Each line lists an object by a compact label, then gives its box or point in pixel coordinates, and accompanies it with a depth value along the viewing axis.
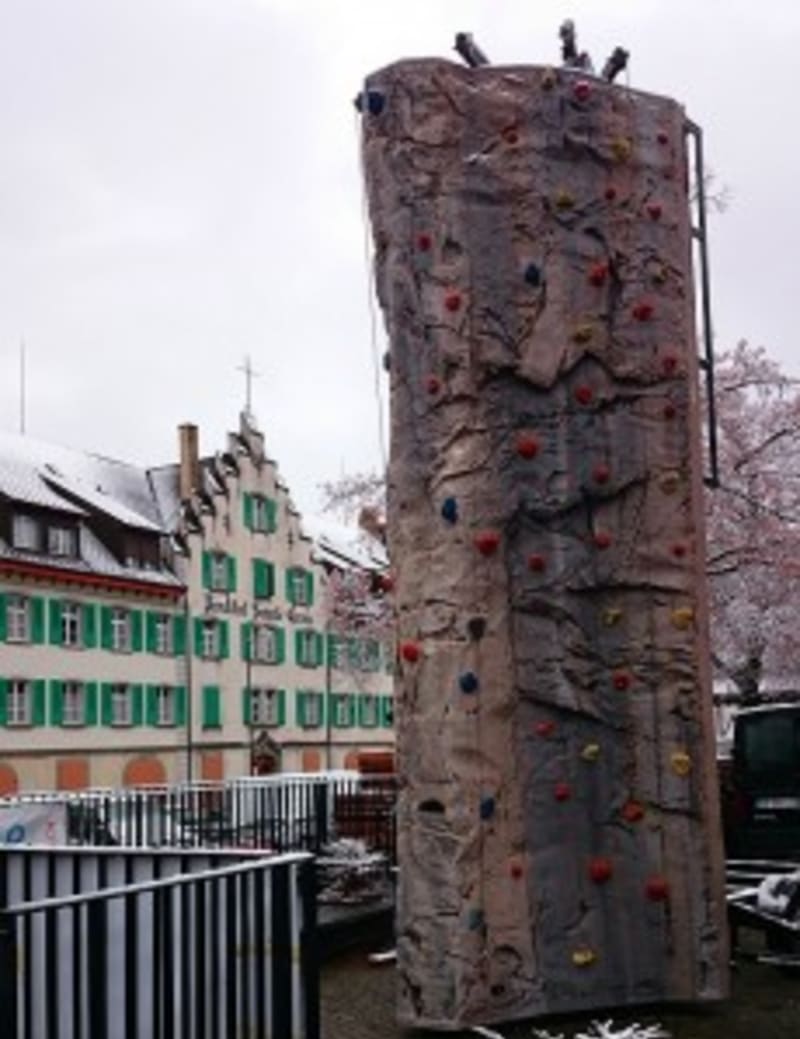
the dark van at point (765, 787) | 16.83
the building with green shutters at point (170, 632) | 40.91
